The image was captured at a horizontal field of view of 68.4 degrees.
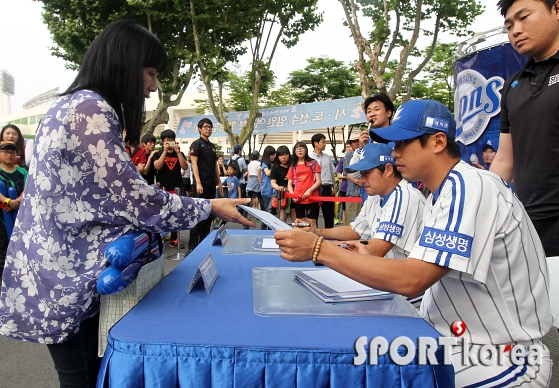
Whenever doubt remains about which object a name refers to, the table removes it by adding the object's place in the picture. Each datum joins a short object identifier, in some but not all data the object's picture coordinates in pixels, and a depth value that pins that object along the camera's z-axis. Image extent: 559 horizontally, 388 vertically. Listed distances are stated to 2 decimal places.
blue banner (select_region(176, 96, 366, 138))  12.39
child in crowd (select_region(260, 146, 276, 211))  7.71
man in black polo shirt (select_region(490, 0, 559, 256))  1.72
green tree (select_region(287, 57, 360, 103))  18.80
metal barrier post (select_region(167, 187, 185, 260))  5.26
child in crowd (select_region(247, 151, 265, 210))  8.55
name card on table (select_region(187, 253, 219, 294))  1.37
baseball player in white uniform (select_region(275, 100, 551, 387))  1.14
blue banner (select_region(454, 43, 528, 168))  6.29
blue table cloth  0.97
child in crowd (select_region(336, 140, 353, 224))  8.05
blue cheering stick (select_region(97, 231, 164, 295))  1.12
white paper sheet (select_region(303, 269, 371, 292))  1.40
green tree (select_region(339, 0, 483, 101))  9.77
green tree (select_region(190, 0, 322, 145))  11.95
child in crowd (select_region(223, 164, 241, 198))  8.97
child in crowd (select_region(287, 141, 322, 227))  6.04
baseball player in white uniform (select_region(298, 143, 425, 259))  2.03
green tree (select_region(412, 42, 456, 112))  17.95
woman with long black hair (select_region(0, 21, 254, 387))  1.20
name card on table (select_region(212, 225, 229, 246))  2.25
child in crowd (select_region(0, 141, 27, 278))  4.06
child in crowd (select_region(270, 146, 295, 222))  6.63
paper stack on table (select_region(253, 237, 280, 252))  2.10
